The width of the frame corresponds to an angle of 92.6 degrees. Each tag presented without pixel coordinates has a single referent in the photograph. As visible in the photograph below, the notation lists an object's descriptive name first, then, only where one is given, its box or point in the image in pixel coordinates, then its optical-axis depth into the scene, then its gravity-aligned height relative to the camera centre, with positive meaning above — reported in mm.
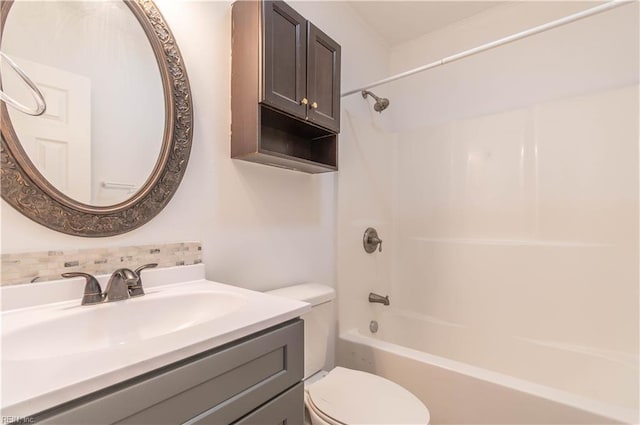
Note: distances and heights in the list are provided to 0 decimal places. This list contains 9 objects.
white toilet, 1063 -696
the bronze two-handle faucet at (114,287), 823 -209
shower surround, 1589 -15
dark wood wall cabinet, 1156 +548
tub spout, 2014 -558
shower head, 1912 +706
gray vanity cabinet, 486 -340
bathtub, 1113 -771
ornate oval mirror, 792 +296
